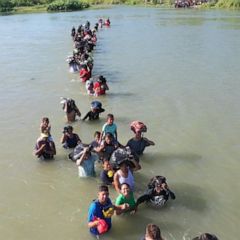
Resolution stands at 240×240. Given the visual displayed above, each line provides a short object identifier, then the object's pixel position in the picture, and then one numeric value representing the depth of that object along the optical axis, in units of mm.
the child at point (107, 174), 6479
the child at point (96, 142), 7160
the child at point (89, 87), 11653
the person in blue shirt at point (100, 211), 5370
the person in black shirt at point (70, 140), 7823
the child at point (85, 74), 12909
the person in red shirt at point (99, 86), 11535
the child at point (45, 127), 7479
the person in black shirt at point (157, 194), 6047
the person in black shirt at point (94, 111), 9397
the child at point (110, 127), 7750
